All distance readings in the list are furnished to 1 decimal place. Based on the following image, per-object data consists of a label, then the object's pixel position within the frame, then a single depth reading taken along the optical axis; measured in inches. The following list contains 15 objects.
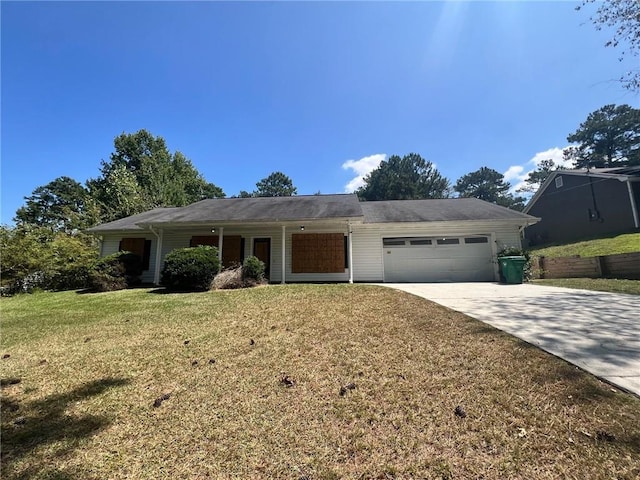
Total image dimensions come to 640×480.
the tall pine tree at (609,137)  1289.4
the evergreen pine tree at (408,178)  1449.3
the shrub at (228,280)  362.0
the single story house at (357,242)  462.9
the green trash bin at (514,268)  396.2
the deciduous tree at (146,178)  1008.9
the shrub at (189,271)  350.6
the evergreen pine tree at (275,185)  1788.9
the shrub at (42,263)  443.2
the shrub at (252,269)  388.5
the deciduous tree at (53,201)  1240.2
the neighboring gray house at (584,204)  660.1
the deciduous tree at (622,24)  337.4
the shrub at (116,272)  390.0
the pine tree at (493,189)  1801.2
